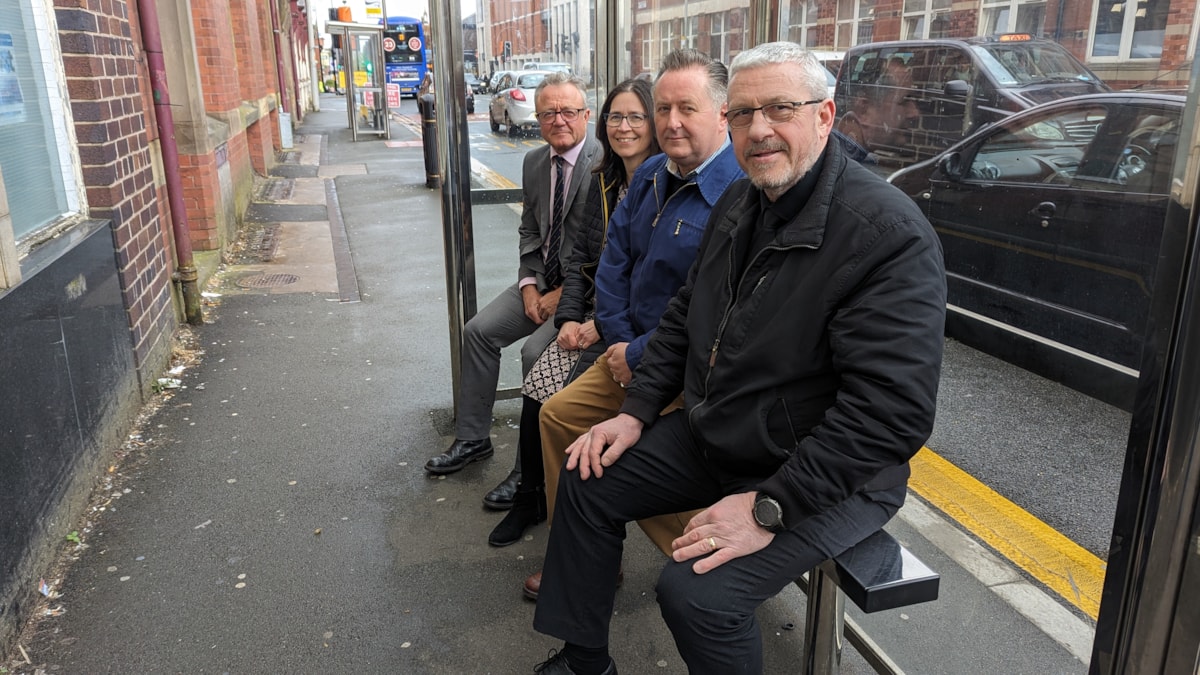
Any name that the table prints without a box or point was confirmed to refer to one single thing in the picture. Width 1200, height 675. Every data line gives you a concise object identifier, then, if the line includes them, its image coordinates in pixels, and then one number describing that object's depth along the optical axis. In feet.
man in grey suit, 11.26
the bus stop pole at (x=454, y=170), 11.55
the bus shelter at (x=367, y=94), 66.49
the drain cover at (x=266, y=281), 22.22
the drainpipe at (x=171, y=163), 17.72
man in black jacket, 5.92
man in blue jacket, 8.73
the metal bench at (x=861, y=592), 5.83
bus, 91.84
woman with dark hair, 10.08
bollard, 39.17
